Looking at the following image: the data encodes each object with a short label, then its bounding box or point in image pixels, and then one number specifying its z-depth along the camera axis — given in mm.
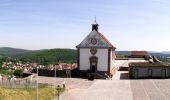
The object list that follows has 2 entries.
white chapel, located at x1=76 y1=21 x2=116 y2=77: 36106
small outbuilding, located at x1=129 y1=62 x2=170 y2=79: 33913
